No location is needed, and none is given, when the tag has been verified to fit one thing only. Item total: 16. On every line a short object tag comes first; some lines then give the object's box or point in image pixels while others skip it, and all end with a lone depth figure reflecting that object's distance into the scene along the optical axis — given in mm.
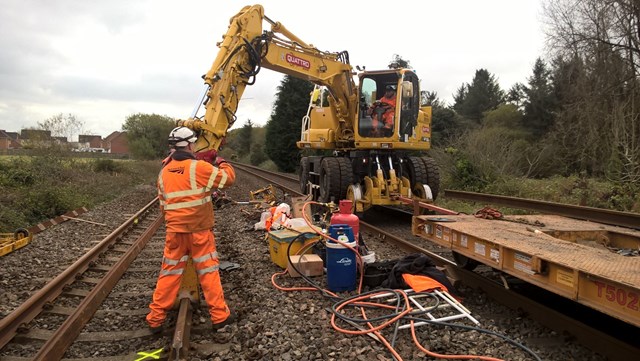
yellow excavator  8305
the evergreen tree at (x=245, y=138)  56375
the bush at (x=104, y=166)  22438
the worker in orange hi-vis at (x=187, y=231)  4055
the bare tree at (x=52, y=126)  17734
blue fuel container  4910
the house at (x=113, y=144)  89638
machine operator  9602
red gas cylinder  5414
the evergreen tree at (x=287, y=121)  29625
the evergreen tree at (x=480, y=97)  44062
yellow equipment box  5742
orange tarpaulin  4562
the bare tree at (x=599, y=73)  15586
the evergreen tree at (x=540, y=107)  28922
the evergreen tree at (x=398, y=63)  29648
